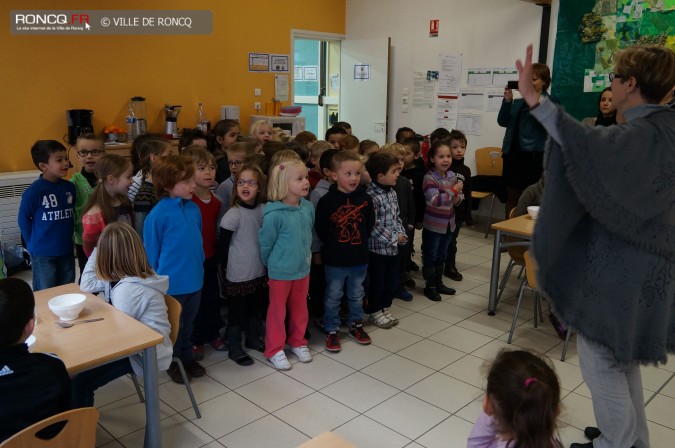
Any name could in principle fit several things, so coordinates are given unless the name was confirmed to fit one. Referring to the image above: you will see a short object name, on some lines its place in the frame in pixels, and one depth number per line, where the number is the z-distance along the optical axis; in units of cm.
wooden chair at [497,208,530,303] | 389
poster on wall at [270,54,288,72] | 714
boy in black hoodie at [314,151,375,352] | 325
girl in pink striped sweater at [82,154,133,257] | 289
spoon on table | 212
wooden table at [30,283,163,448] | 191
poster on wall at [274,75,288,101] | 724
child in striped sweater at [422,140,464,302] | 409
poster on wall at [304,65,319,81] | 899
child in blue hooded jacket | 302
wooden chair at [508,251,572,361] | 323
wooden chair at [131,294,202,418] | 241
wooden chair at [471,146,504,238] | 640
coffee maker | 534
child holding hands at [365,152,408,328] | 354
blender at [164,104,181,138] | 605
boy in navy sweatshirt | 315
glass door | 866
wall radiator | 493
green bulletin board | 521
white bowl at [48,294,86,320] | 213
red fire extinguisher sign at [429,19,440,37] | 693
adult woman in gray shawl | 165
